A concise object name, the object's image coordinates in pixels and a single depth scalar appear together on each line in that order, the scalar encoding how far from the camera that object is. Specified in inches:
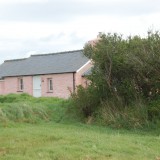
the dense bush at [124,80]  661.3
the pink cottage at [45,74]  1448.1
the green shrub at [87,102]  757.1
